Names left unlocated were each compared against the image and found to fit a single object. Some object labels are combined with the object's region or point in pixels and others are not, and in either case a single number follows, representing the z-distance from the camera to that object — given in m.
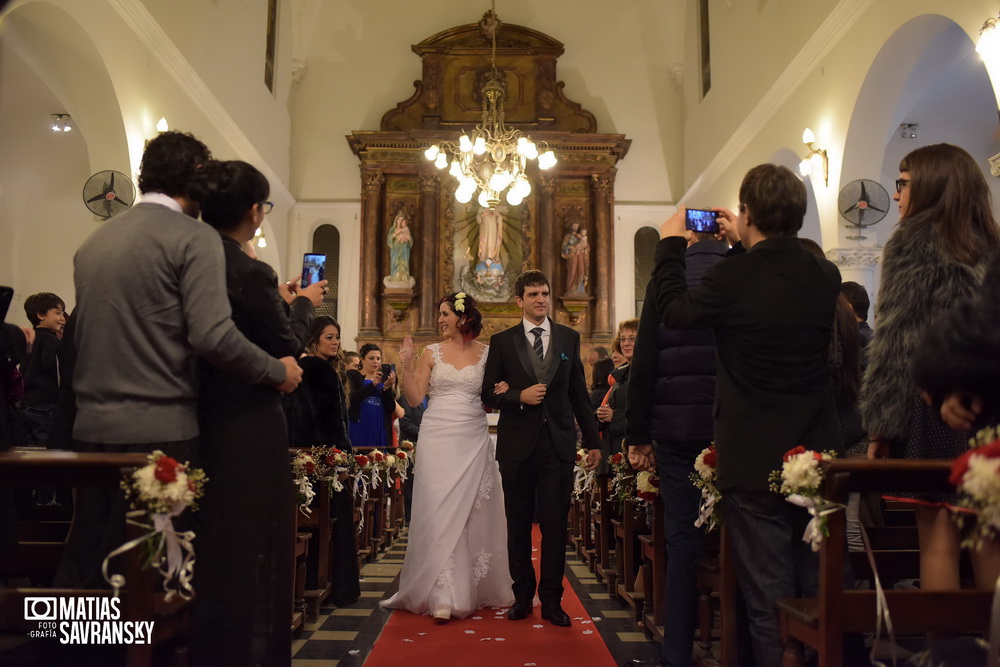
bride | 4.70
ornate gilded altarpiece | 14.18
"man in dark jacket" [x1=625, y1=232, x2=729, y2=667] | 3.35
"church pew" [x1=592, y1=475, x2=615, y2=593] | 5.76
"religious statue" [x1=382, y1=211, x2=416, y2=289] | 14.05
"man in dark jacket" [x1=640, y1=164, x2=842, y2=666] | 2.50
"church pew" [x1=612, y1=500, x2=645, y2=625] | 4.81
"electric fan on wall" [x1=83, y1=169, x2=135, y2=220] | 7.89
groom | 4.50
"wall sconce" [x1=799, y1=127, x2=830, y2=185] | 9.12
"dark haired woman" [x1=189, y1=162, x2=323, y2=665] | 2.45
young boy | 5.64
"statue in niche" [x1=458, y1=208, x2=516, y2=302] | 13.88
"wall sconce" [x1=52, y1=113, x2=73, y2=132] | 11.41
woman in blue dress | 7.02
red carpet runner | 3.74
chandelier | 10.09
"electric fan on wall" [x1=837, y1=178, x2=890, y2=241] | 8.13
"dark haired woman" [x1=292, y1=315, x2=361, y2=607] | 4.64
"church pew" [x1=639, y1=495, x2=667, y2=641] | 4.06
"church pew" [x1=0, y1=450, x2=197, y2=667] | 2.07
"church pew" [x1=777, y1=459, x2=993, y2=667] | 2.16
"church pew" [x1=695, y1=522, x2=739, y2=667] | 3.03
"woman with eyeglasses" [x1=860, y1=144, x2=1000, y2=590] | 2.60
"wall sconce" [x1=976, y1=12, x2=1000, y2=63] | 5.95
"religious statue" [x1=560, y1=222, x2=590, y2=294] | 14.12
